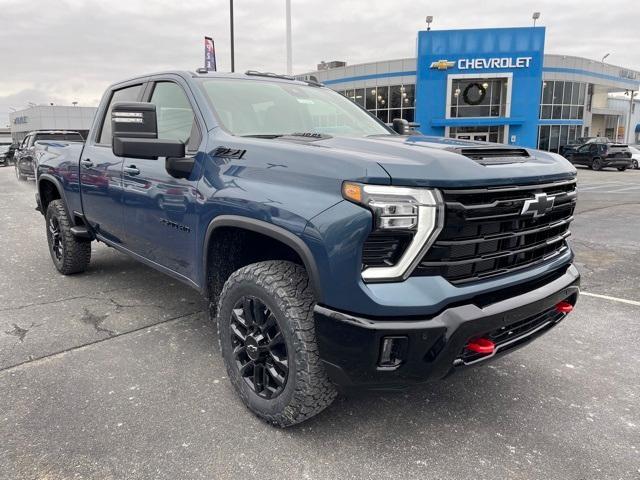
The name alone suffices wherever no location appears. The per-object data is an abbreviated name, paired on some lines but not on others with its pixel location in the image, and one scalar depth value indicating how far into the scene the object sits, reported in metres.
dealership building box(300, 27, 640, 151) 30.20
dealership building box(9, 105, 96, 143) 66.06
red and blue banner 16.03
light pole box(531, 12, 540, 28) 35.29
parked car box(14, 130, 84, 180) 15.44
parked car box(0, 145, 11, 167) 30.90
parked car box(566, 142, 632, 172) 26.19
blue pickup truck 2.13
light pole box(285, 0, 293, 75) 16.41
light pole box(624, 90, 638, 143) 53.91
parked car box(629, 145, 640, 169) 27.96
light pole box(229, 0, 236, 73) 15.87
